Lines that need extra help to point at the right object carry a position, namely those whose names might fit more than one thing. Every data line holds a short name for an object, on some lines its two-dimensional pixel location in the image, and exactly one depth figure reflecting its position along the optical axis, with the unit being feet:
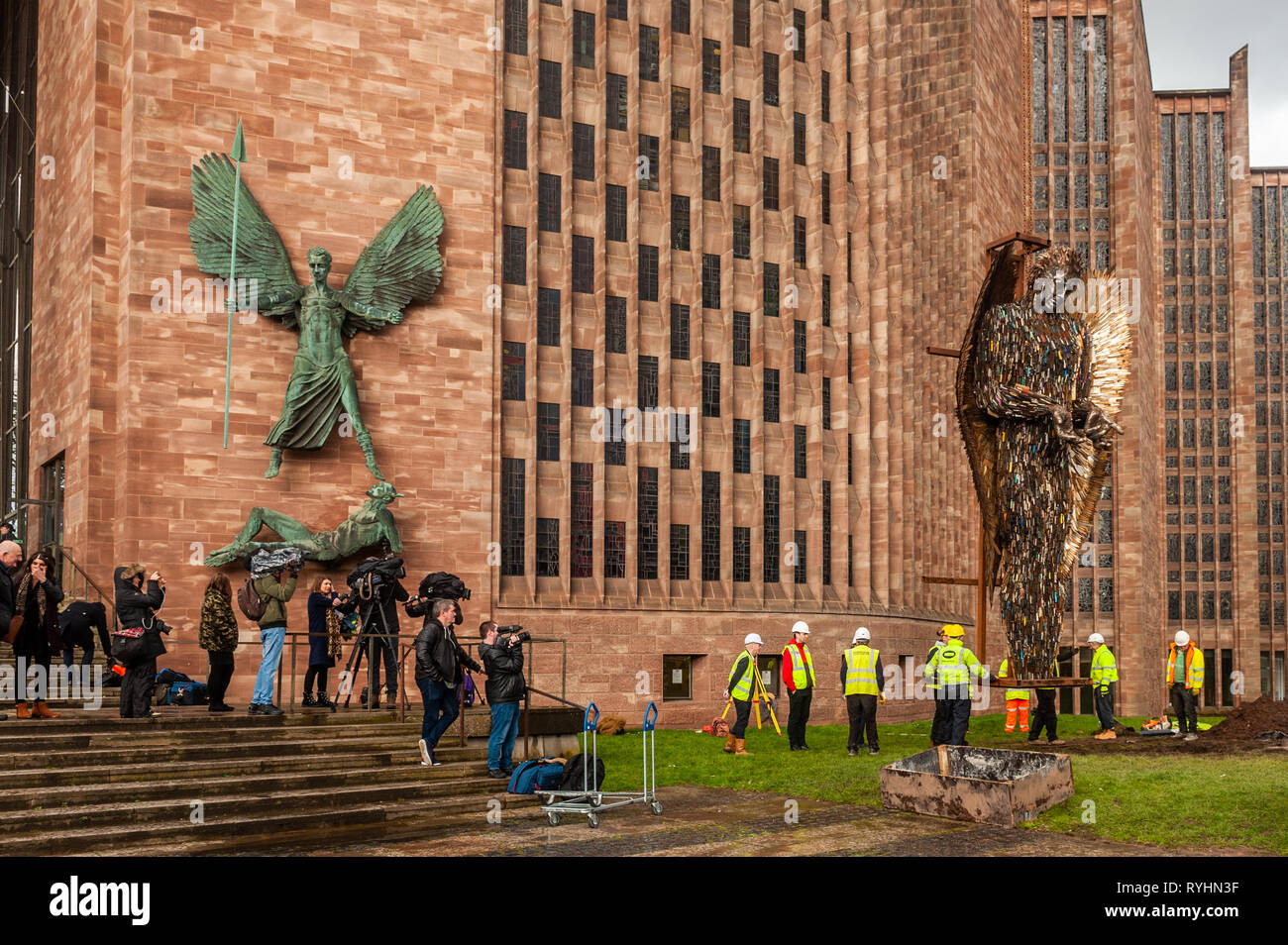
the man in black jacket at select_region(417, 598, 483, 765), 44.29
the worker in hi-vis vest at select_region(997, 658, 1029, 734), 72.38
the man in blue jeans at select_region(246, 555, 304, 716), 49.06
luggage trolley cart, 38.73
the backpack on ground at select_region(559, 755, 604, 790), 43.37
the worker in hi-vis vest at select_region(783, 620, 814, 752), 62.85
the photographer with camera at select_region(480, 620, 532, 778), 44.68
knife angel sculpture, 63.00
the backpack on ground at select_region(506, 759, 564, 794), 43.32
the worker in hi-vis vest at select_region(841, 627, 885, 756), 59.36
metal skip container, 38.45
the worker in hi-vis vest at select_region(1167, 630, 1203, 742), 66.85
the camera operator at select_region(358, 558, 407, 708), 57.52
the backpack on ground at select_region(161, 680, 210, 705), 60.49
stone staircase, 34.88
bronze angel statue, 75.51
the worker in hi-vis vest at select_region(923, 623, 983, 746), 55.16
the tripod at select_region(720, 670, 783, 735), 67.56
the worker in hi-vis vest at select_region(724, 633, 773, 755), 61.72
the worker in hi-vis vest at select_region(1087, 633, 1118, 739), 65.00
